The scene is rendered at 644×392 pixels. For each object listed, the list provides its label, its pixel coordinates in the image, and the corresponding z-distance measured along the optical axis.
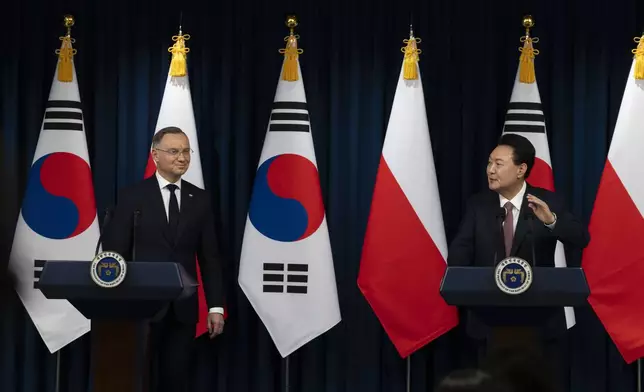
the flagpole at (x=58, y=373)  11.19
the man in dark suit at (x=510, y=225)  8.67
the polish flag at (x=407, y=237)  10.55
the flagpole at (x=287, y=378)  11.02
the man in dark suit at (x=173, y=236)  9.03
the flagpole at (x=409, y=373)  10.88
